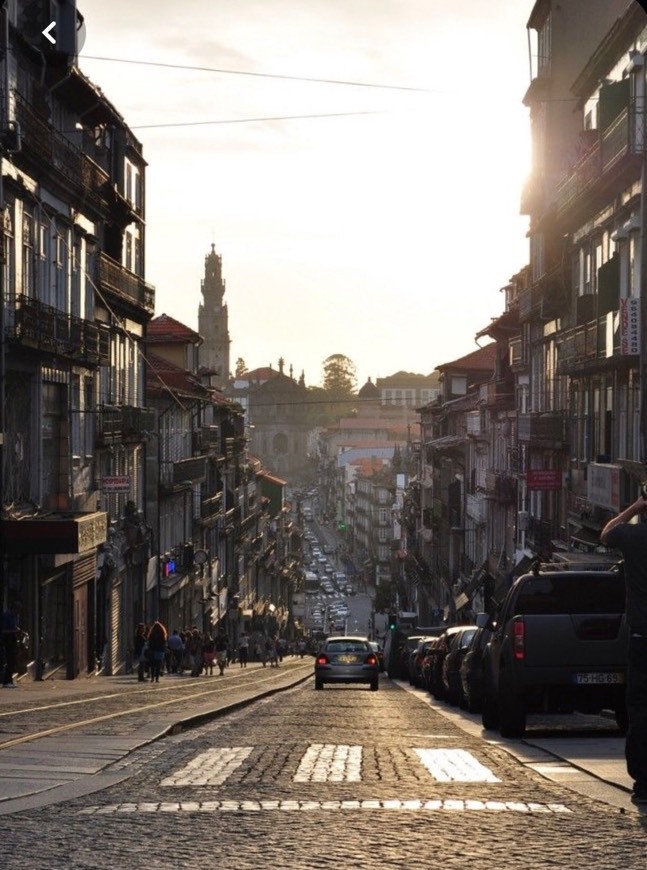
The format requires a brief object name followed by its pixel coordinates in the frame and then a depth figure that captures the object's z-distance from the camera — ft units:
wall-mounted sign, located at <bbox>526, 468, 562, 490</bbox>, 159.02
